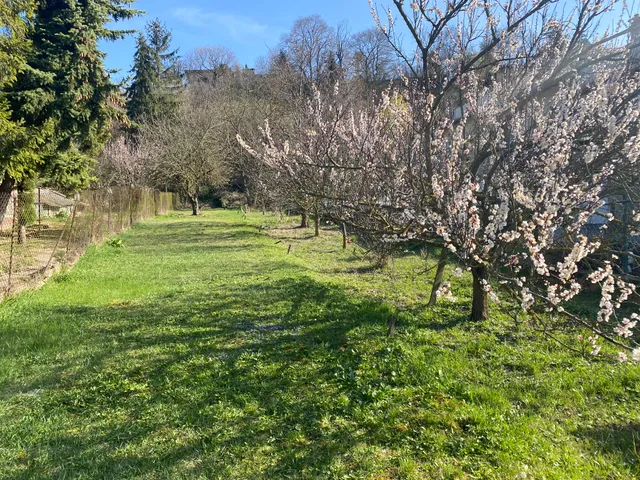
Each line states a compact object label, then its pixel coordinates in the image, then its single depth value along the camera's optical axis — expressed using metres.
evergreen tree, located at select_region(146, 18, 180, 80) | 38.47
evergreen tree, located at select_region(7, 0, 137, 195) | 13.67
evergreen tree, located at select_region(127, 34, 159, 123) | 36.66
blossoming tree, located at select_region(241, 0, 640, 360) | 3.65
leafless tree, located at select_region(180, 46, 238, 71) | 47.82
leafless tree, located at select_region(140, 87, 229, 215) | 27.20
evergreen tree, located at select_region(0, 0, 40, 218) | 9.45
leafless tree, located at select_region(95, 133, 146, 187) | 29.02
